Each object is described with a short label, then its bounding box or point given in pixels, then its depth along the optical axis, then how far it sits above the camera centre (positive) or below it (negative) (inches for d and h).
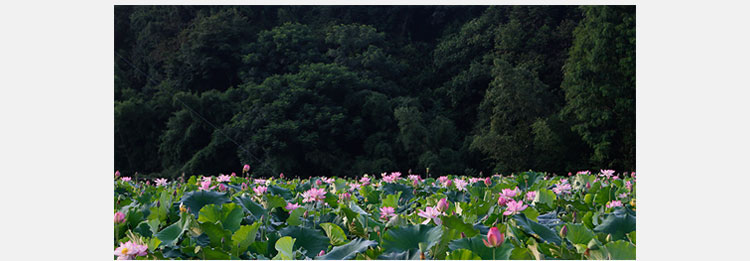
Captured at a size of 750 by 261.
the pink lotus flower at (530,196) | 352.2 -34.2
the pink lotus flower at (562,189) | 398.1 -36.2
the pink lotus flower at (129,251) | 233.5 -35.1
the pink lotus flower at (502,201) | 301.2 -29.9
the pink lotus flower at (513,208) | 277.6 -29.4
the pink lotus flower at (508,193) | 324.4 -29.5
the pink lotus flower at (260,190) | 350.9 -31.4
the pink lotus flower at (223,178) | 506.7 -37.9
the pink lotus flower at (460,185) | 438.1 -37.0
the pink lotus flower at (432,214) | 266.5 -30.0
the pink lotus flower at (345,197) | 338.7 -33.3
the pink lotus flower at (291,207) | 297.8 -31.8
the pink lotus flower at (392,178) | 531.5 -40.4
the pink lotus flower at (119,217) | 269.9 -31.3
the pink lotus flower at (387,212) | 292.2 -33.1
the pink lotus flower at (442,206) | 268.5 -27.4
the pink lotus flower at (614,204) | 318.2 -33.8
